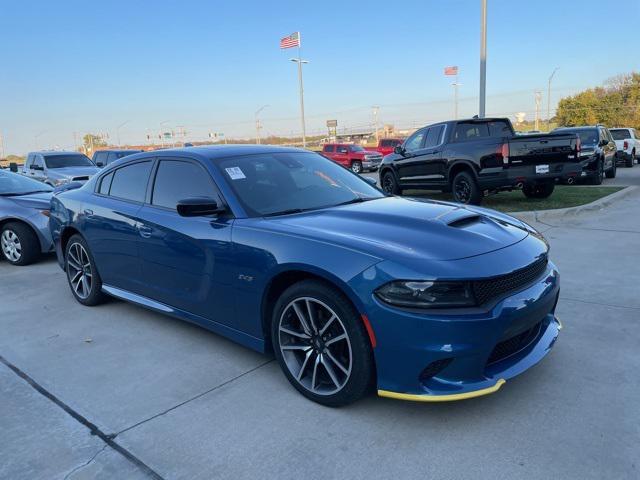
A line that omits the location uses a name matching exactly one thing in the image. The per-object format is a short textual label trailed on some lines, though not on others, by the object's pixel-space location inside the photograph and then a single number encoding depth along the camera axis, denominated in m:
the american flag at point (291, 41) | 42.09
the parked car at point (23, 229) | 7.23
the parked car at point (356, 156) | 27.34
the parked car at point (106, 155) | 19.92
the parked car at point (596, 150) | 13.71
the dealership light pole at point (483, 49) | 14.69
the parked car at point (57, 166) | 15.04
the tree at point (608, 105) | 59.00
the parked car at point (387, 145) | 31.91
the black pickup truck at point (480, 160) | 9.33
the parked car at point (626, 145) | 20.96
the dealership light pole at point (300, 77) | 45.59
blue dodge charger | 2.65
